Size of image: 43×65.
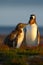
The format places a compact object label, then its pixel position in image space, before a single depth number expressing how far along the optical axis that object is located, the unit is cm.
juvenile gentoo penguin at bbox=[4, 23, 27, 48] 1543
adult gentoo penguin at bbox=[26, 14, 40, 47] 1580
